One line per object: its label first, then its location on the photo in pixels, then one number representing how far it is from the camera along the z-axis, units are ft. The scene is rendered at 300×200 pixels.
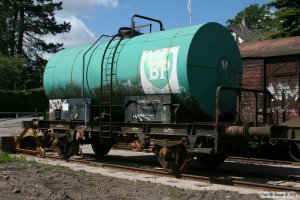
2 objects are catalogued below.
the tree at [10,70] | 152.76
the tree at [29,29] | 177.78
